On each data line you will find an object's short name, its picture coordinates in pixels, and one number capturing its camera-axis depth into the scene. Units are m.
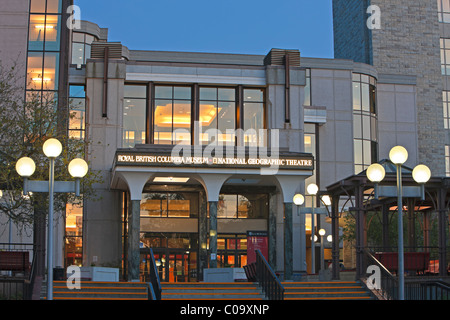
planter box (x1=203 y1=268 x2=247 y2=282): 27.48
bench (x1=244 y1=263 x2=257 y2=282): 27.48
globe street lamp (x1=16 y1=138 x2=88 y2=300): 16.52
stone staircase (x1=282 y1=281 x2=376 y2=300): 24.52
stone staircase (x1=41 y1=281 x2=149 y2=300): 23.61
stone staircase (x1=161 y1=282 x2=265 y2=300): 24.06
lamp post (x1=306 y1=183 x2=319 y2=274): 28.36
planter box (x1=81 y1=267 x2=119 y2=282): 26.12
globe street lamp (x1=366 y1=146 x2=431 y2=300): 17.84
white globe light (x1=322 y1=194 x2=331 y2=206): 29.54
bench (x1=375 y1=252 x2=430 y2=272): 25.70
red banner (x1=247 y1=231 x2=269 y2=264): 37.10
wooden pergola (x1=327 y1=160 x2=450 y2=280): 26.11
